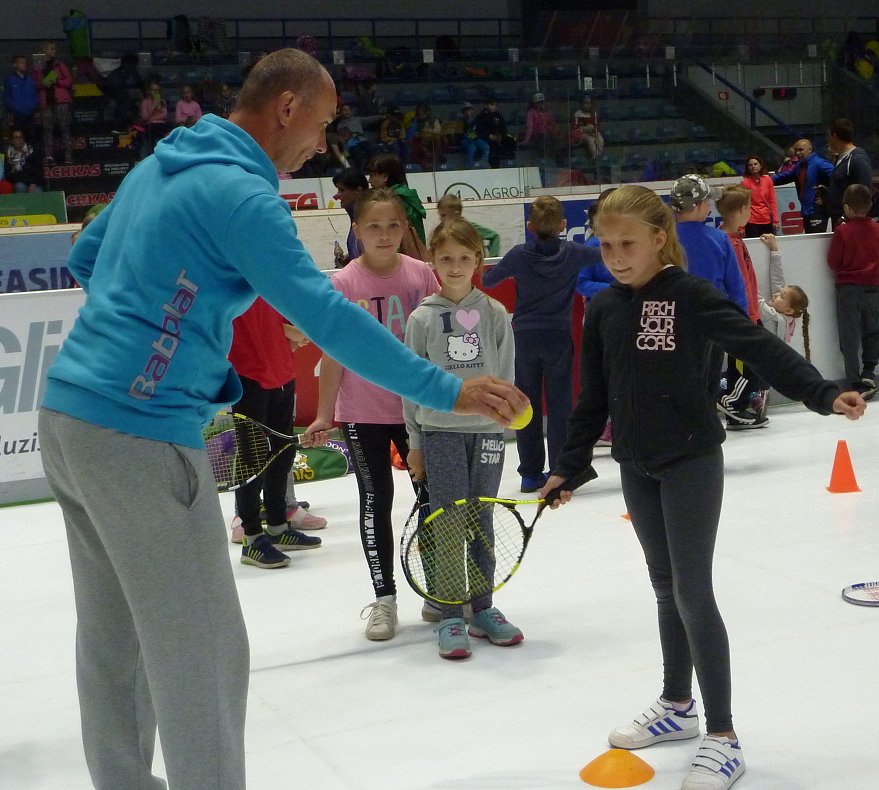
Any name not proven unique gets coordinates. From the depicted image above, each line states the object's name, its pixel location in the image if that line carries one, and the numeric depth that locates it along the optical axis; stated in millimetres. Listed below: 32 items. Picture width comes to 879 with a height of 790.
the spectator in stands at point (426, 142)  16625
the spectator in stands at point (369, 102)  18562
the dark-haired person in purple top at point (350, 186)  6992
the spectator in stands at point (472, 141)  16562
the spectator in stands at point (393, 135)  16812
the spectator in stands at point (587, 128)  14438
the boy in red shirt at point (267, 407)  5516
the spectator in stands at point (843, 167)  11422
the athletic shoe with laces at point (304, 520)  6340
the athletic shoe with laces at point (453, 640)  4250
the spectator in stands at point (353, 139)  16422
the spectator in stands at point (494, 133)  15836
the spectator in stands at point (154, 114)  16703
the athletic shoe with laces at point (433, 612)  4637
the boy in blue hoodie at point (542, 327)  6863
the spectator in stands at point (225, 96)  17328
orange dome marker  3168
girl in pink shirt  4551
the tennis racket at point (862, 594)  4570
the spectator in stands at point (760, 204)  12859
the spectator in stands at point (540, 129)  14664
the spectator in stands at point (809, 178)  13452
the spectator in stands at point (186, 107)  17078
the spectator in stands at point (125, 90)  17172
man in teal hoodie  2240
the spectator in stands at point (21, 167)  15352
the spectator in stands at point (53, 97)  16078
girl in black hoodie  3078
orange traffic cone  6461
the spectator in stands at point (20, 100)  15992
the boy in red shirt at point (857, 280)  9367
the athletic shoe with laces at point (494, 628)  4355
